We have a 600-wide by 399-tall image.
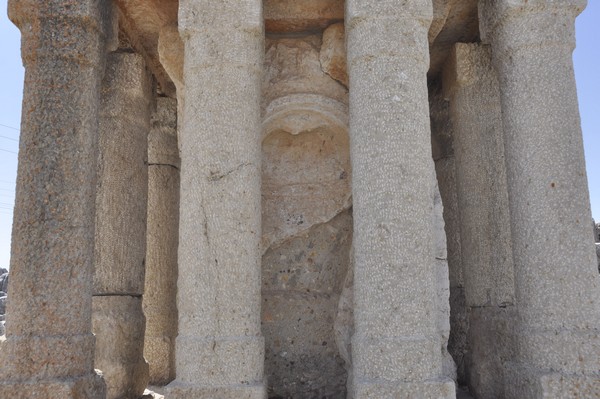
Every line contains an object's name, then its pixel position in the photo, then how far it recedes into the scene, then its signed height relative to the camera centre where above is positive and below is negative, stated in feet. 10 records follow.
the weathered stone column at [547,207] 15.69 +2.28
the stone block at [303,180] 20.42 +3.94
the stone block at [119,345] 20.75 -1.59
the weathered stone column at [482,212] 20.03 +2.72
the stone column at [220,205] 15.46 +2.45
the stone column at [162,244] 25.64 +2.31
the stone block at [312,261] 20.36 +1.14
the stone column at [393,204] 14.88 +2.30
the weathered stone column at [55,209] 15.99 +2.51
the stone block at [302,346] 19.53 -1.63
